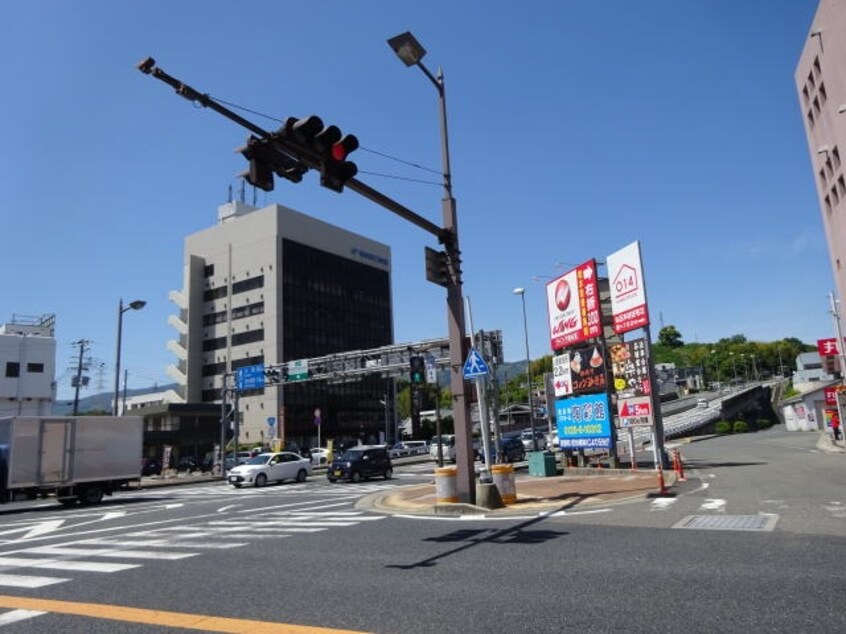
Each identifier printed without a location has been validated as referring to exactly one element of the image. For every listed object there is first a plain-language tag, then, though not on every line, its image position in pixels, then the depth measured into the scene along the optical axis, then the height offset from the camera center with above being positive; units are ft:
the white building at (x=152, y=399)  268.07 +24.27
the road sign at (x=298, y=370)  146.61 +16.68
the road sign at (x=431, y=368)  127.79 +13.48
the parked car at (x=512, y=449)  139.64 -3.92
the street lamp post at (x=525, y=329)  135.74 +23.39
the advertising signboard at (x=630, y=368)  79.97 +7.24
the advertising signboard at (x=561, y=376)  88.10 +7.34
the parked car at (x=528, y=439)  192.36 -2.93
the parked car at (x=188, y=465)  158.28 -4.05
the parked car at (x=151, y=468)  152.66 -4.03
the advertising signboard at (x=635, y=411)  78.64 +1.64
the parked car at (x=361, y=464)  99.35 -3.93
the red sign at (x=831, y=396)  152.96 +4.21
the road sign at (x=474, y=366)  47.20 +5.04
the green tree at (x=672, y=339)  654.12 +84.76
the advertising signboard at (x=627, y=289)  78.79 +17.15
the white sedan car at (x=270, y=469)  97.91 -3.96
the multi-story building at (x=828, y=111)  132.16 +68.57
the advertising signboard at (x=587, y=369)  82.38 +7.68
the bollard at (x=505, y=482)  51.93 -4.15
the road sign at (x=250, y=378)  142.92 +15.25
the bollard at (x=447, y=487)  50.31 -4.13
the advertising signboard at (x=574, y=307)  85.15 +16.82
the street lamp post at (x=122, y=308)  115.97 +26.36
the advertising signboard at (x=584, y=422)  80.69 +0.74
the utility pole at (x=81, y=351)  203.27 +34.98
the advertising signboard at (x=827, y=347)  194.39 +20.26
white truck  74.74 -0.06
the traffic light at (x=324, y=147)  28.53 +13.57
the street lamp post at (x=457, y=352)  49.08 +6.43
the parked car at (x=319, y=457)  167.34 -4.06
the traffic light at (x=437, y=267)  48.85 +12.91
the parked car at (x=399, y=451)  198.47 -4.29
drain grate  34.09 -5.77
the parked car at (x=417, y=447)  209.60 -3.55
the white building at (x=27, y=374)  214.90 +28.91
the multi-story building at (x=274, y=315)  250.98 +54.01
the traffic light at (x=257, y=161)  27.81 +12.40
